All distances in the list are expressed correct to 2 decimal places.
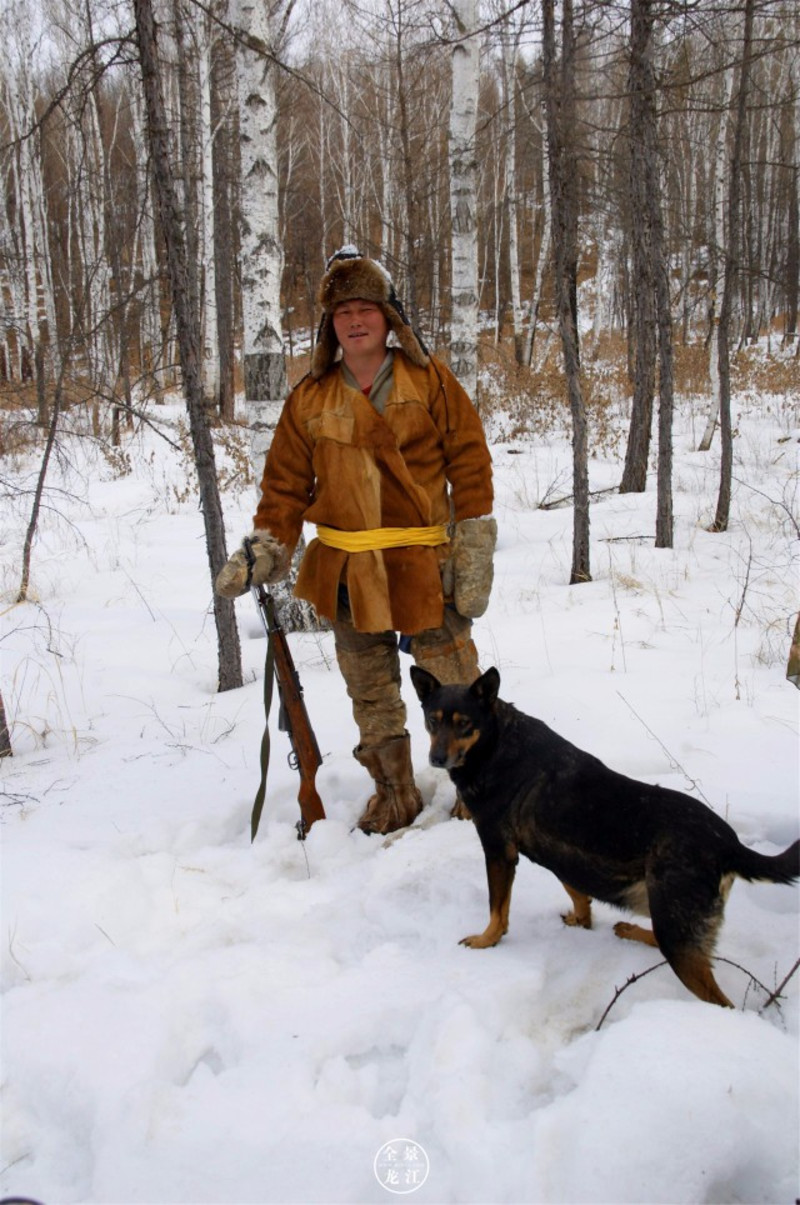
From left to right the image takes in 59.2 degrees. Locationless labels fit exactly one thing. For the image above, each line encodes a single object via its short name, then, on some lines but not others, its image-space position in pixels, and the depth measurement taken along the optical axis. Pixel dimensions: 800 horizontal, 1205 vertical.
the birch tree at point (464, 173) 6.72
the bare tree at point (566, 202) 5.47
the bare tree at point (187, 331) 3.57
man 2.78
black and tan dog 1.84
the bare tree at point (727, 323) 7.29
